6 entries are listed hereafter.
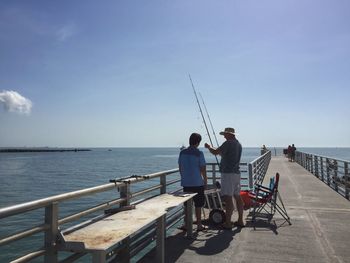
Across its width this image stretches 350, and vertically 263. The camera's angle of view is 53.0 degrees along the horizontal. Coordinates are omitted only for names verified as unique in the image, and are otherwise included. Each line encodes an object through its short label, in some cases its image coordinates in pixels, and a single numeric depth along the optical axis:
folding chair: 6.98
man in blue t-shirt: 6.07
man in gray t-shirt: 6.50
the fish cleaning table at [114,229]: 2.80
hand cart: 6.76
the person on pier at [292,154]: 31.16
